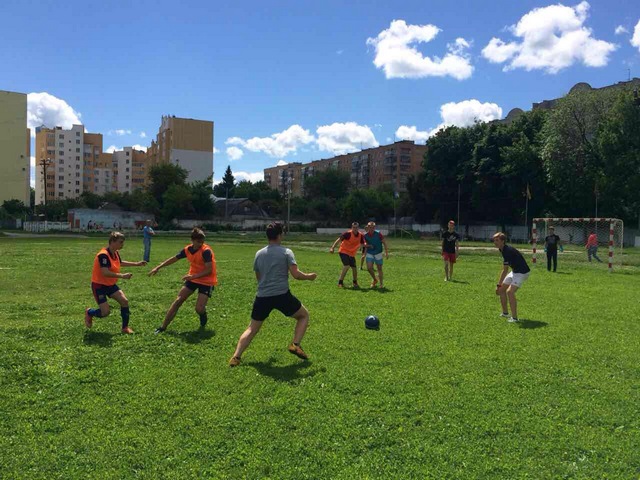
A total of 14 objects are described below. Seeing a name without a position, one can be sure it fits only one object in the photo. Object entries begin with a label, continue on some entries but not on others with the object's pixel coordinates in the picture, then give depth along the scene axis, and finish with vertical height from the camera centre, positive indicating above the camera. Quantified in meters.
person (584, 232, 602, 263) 28.16 -0.90
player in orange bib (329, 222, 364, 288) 15.25 -0.64
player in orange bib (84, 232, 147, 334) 8.67 -1.10
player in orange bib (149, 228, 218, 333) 8.98 -0.94
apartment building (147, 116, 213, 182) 135.12 +21.65
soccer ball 9.09 -1.74
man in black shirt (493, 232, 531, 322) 10.21 -0.94
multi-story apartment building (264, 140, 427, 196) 128.88 +17.07
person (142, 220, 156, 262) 23.30 -0.81
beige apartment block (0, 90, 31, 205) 103.88 +15.39
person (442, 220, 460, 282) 16.91 -0.62
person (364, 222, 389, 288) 15.29 -0.63
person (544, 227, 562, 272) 22.41 -0.74
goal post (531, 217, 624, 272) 26.42 -0.23
